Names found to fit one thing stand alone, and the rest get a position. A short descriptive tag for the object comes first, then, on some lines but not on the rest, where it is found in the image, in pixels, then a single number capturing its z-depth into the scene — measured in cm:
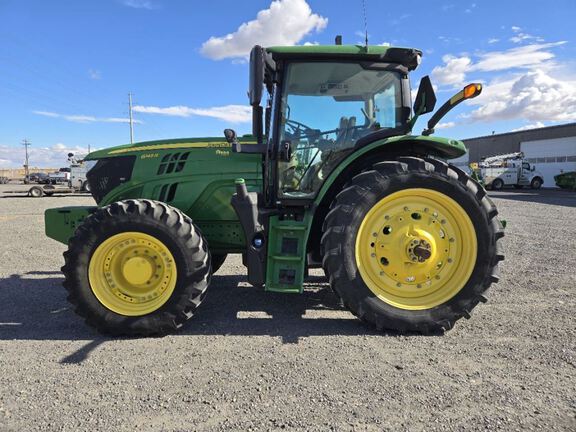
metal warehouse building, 3431
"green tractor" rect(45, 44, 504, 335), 349
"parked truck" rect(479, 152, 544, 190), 3053
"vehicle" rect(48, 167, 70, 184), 3826
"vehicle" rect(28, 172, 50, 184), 4395
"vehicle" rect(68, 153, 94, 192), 2348
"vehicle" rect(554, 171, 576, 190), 2814
